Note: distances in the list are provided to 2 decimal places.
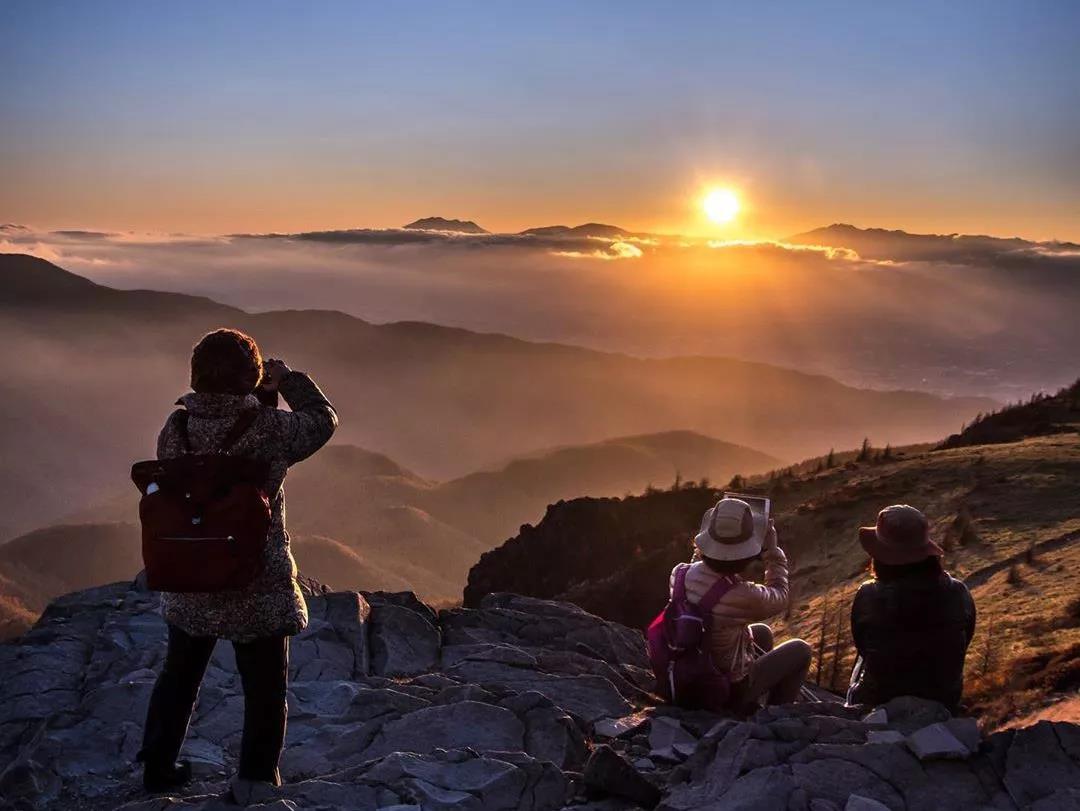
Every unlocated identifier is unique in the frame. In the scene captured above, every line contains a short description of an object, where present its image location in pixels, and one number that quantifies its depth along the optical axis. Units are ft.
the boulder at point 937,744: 14.14
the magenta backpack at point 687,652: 18.07
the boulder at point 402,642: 28.27
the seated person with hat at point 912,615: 17.48
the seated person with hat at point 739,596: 17.53
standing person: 14.26
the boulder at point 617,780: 15.56
